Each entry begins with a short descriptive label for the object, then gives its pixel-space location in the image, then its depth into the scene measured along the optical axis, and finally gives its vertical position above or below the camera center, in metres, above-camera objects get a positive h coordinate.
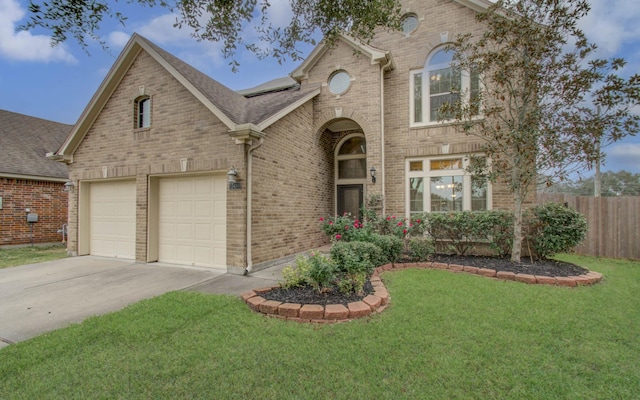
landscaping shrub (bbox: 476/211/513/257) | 6.96 -0.63
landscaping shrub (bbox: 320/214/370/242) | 7.01 -0.72
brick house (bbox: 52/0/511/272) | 6.97 +1.45
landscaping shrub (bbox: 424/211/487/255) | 7.06 -0.69
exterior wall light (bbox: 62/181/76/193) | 8.99 +0.48
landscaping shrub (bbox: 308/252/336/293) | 4.32 -1.07
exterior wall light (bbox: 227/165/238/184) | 6.41 +0.59
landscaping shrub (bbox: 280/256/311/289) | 4.66 -1.23
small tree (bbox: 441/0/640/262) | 5.91 +2.44
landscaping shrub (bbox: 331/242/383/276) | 4.59 -1.01
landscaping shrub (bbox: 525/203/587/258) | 6.18 -0.59
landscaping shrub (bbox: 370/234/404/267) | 6.62 -1.06
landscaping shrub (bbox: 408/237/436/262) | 6.90 -1.15
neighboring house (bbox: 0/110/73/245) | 10.44 +0.52
